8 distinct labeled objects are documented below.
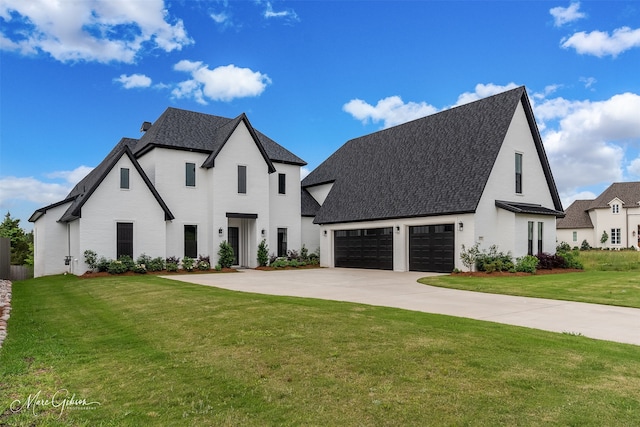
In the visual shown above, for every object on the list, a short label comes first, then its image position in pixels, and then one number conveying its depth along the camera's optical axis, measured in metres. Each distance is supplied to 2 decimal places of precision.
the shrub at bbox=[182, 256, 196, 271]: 24.17
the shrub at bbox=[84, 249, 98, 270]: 21.44
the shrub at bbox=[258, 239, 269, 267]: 26.96
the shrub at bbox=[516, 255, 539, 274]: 20.12
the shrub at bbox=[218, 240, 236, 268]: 25.52
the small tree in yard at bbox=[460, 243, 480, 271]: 20.16
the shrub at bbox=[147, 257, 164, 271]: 22.81
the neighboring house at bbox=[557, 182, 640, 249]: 47.78
